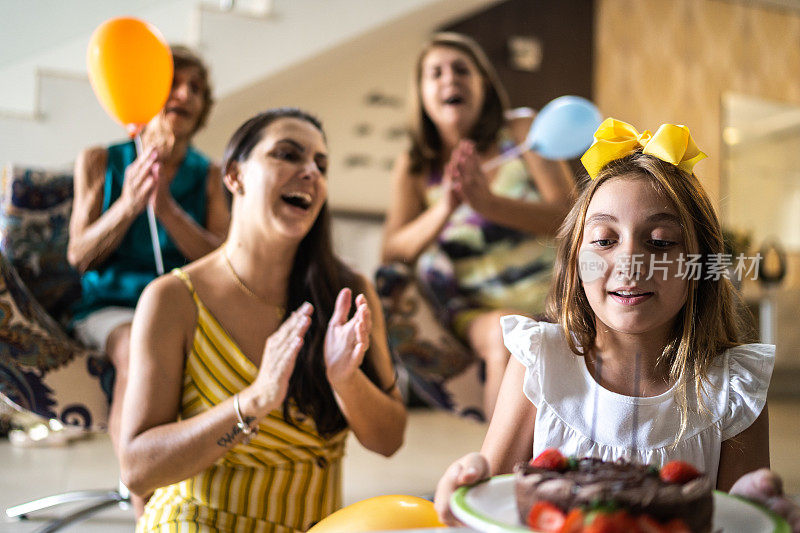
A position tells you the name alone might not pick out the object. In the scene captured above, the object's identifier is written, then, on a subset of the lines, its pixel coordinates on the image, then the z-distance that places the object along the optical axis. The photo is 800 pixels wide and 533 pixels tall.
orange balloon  1.35
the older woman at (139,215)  1.45
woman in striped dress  0.91
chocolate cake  0.47
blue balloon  1.64
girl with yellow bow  0.66
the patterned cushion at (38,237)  1.62
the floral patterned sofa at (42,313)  1.41
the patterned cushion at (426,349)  1.73
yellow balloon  0.78
